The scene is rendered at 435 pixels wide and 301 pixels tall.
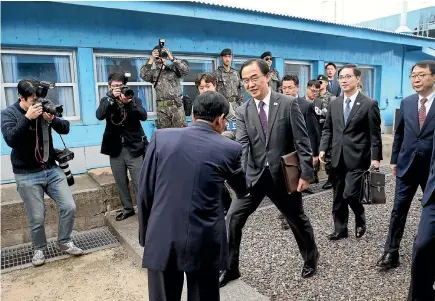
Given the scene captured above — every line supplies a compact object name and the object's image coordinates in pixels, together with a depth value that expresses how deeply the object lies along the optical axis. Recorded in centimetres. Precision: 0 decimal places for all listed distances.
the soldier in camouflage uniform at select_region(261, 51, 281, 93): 646
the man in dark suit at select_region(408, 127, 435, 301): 229
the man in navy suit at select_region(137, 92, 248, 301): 188
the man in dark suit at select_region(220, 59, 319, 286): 282
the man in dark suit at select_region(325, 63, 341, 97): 675
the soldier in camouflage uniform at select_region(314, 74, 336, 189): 589
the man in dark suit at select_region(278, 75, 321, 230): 477
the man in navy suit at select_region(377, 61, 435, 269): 300
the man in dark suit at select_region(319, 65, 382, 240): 357
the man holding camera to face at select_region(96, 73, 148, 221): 420
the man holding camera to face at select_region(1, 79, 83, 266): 336
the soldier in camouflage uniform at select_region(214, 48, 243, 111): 583
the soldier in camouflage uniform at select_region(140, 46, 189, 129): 510
